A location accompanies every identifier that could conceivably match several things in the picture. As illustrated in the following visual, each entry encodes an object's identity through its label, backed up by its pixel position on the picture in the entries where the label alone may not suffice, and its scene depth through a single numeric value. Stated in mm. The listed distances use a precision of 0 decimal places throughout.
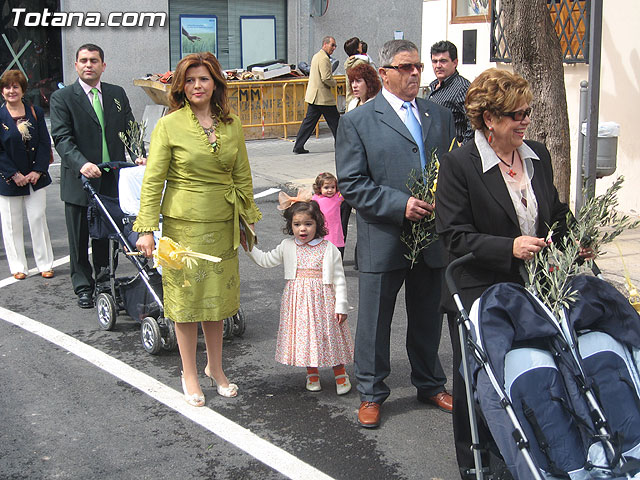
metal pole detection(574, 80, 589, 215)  8672
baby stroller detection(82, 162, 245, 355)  6398
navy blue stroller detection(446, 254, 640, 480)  3557
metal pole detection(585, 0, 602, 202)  7809
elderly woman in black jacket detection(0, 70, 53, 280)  8398
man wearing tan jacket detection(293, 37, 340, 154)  15016
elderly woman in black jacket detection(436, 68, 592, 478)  4098
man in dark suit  7359
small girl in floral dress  5590
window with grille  11023
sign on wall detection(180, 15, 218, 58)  19469
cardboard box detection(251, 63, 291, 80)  17625
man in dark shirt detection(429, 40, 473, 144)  7516
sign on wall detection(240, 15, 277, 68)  20141
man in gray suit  5000
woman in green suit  5223
